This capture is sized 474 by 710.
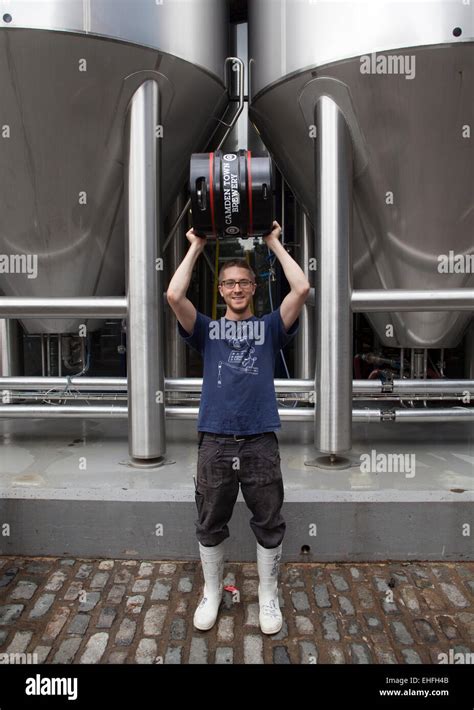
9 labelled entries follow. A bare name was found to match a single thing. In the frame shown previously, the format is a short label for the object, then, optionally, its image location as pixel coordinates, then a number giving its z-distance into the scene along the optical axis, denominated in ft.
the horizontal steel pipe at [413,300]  10.78
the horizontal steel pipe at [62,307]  11.06
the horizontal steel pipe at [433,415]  12.00
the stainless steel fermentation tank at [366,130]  9.83
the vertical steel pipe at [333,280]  10.46
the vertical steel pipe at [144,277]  10.50
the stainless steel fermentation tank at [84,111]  9.86
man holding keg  7.62
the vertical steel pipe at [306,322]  15.21
